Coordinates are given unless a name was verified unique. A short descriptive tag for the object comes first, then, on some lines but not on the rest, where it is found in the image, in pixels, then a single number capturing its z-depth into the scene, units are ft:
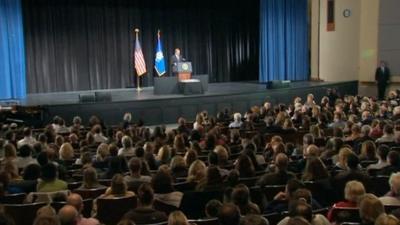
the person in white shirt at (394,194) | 18.97
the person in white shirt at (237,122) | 40.55
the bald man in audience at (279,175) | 22.40
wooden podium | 62.69
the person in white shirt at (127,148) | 29.91
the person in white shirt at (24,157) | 27.68
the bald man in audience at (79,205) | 16.66
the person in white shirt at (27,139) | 33.55
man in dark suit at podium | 62.85
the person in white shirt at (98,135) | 35.99
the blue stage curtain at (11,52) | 61.16
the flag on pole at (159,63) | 70.76
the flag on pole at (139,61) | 70.90
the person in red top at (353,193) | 18.12
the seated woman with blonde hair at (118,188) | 19.80
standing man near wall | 71.05
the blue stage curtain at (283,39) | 78.28
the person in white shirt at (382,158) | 24.91
